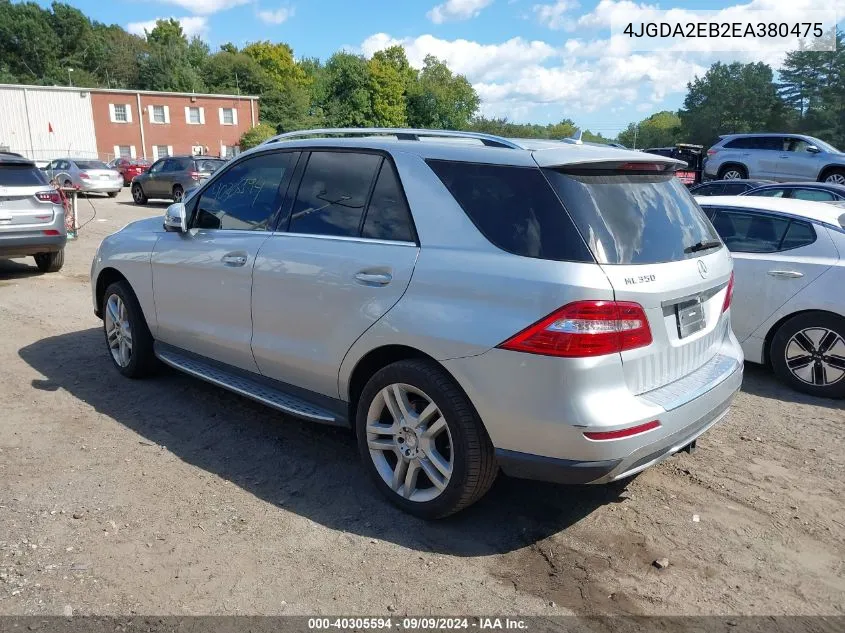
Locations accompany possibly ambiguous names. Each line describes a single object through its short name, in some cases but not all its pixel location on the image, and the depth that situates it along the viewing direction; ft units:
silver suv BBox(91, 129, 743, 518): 9.18
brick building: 151.74
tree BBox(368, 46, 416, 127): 255.70
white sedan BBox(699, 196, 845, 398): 17.10
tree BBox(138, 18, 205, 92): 221.87
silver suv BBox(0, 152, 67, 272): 29.45
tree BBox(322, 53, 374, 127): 242.37
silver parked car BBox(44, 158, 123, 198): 78.54
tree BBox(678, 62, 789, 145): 197.57
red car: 100.73
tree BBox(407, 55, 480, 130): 295.48
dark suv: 68.69
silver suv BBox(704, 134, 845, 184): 58.70
